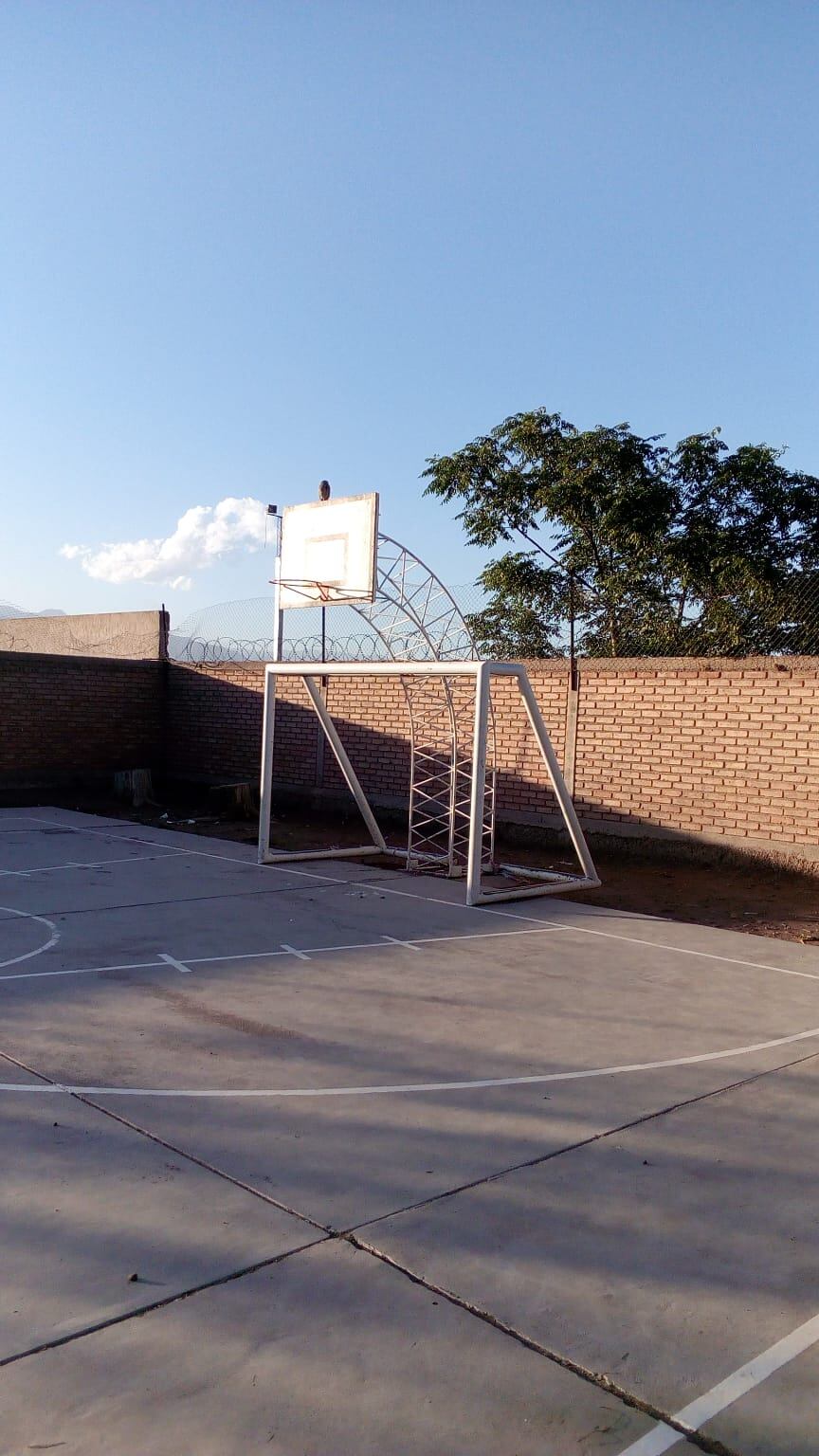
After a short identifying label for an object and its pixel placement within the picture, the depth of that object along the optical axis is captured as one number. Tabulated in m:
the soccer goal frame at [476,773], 10.19
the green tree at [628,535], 16.70
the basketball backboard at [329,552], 11.58
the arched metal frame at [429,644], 11.88
